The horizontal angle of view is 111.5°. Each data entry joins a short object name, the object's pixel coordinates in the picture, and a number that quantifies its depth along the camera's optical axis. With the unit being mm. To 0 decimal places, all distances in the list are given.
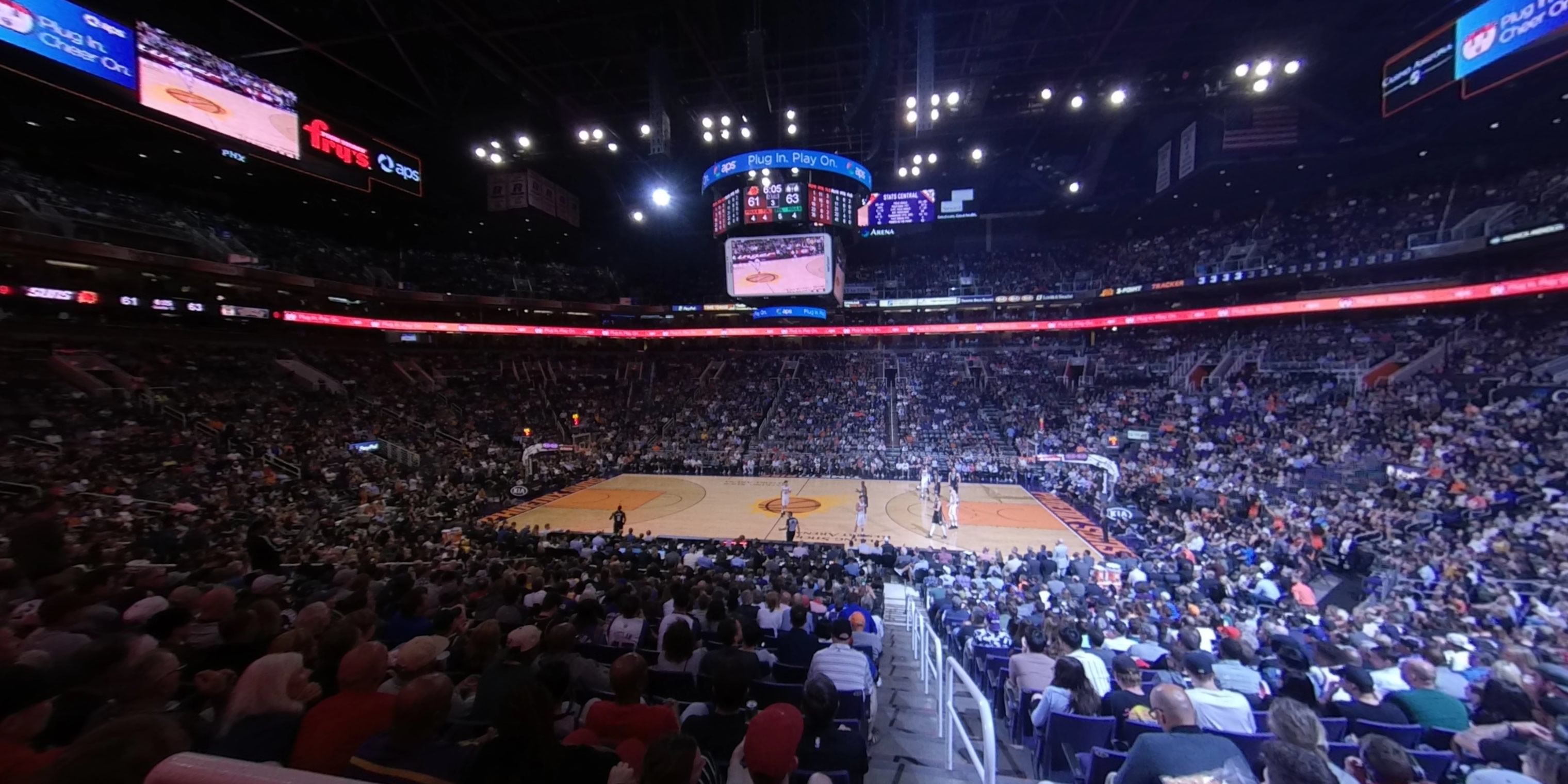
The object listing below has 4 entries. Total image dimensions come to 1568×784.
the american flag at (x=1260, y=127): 21438
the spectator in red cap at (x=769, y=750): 2172
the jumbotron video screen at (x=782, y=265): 19281
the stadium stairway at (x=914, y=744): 4117
